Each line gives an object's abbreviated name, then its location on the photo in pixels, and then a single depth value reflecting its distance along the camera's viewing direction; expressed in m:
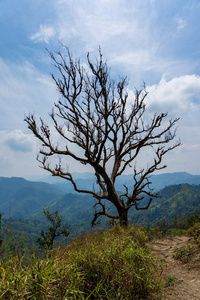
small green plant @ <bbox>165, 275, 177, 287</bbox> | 4.31
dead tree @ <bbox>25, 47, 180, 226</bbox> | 10.09
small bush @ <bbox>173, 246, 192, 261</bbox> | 6.42
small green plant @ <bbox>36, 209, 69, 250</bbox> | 22.53
